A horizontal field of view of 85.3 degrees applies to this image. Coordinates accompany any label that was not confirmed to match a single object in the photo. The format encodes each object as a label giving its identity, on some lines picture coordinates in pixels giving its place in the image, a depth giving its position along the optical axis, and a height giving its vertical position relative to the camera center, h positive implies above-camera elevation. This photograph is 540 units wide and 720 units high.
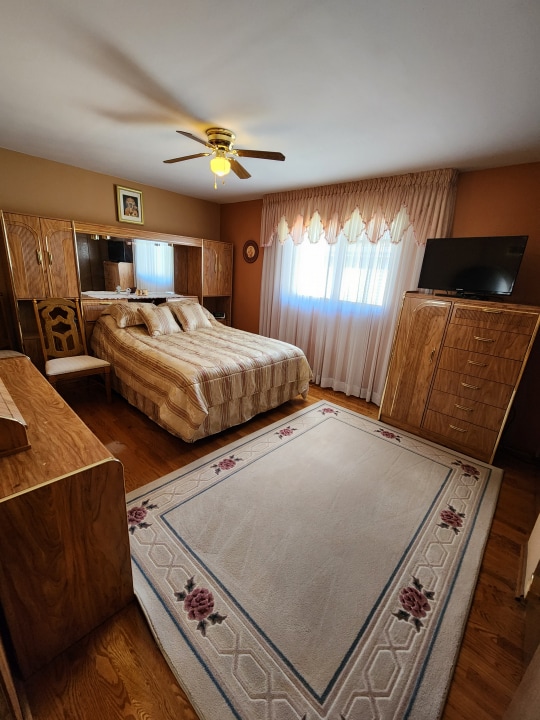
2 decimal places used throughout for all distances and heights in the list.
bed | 2.34 -0.85
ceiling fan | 2.02 +0.80
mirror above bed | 3.37 +0.00
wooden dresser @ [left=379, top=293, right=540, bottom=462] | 2.20 -0.66
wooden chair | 2.77 -0.83
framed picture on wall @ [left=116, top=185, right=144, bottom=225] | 3.61 +0.72
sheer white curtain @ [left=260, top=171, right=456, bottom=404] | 2.93 +0.09
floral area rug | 1.05 -1.40
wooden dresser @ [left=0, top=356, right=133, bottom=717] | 0.91 -0.92
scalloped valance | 2.71 +0.74
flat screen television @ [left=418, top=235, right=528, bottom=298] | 2.26 +0.18
